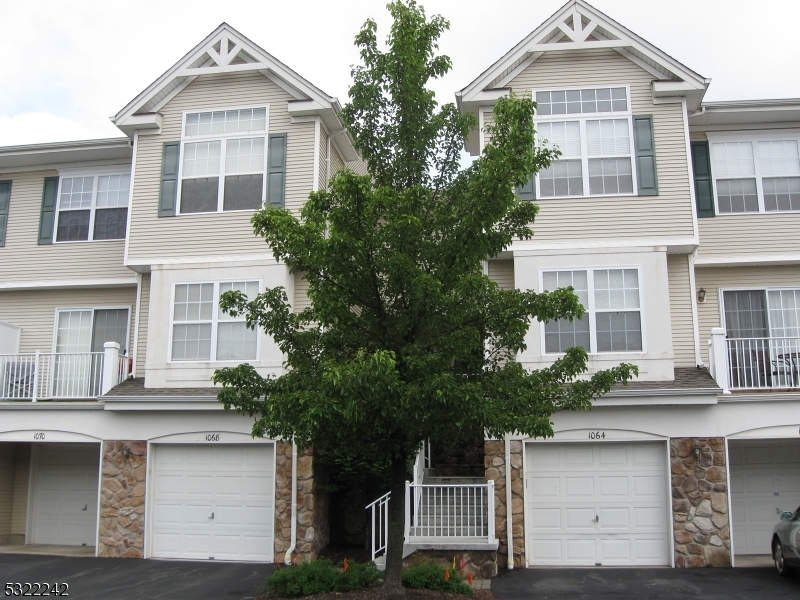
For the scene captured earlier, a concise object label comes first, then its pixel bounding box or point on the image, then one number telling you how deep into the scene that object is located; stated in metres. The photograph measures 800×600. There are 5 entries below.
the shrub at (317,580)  11.85
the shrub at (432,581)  11.81
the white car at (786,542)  13.06
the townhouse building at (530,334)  14.95
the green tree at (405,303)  10.02
